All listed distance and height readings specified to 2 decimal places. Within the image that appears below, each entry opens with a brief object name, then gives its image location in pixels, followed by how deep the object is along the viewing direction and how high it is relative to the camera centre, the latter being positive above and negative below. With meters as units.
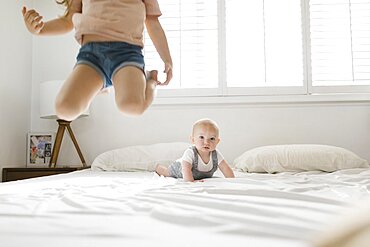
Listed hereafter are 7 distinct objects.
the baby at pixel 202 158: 2.03 -0.07
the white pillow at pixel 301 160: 2.45 -0.10
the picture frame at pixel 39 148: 3.29 -0.04
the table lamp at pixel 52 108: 3.06 +0.25
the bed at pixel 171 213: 0.72 -0.16
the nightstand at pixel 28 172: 2.88 -0.19
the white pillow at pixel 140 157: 2.72 -0.09
